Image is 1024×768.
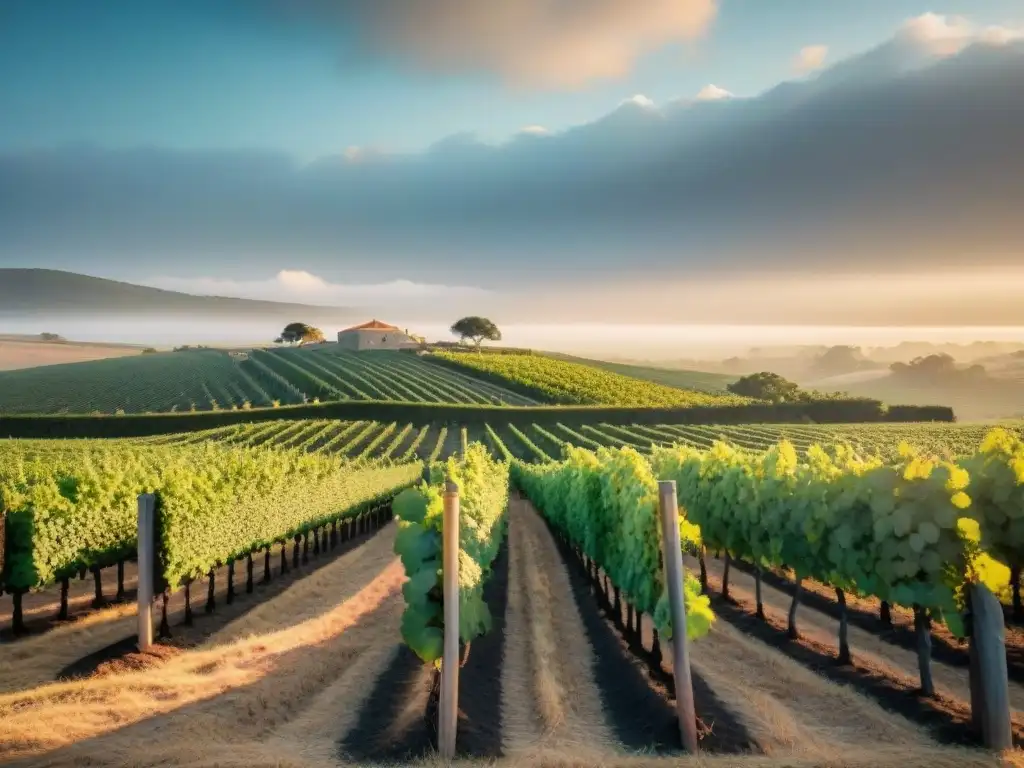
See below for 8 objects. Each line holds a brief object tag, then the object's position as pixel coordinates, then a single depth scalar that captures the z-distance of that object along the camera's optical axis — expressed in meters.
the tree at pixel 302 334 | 151.88
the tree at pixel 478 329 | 141.50
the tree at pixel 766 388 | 96.64
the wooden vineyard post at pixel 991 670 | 6.98
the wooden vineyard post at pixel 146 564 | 10.98
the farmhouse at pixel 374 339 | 136.50
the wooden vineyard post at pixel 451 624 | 7.11
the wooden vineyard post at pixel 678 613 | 7.12
